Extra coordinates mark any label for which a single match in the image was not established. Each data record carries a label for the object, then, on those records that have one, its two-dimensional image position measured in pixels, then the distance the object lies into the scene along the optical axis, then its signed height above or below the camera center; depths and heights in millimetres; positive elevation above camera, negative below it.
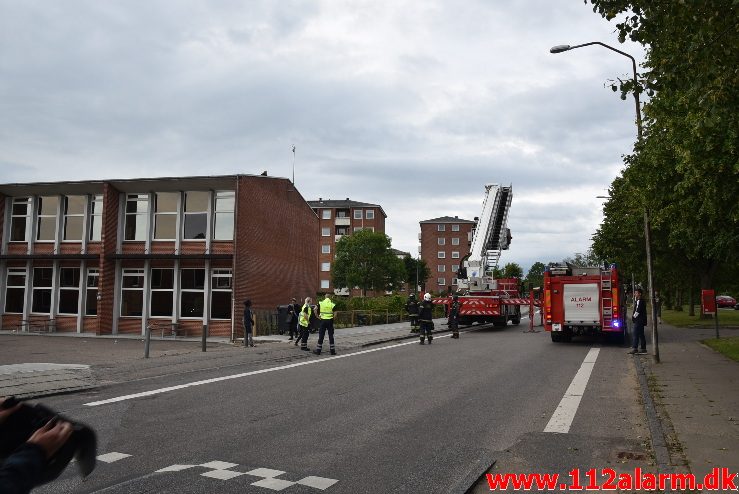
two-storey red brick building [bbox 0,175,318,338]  25781 +2309
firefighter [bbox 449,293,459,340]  22375 -458
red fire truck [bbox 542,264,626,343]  18656 +66
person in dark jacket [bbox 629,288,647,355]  15414 -390
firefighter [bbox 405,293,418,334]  20688 -119
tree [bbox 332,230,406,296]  83562 +5874
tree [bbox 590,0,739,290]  8000 +3288
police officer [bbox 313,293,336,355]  15977 -424
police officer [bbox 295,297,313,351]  16989 -565
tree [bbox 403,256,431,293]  100750 +5689
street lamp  13719 +1944
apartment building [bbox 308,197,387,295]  100000 +13972
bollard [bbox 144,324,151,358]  14047 -957
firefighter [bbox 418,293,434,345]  19438 -441
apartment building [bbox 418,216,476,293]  106562 +10500
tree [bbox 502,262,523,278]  56269 +3401
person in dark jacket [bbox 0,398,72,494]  1987 -536
